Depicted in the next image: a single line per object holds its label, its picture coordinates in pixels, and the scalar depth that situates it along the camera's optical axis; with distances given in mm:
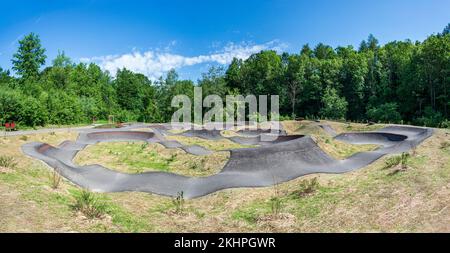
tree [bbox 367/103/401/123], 46562
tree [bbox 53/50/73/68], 75812
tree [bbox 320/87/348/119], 56969
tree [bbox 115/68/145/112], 80750
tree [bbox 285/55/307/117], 69562
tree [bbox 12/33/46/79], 69062
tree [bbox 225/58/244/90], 80750
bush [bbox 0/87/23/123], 36312
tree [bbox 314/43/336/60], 88300
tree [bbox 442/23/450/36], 107062
